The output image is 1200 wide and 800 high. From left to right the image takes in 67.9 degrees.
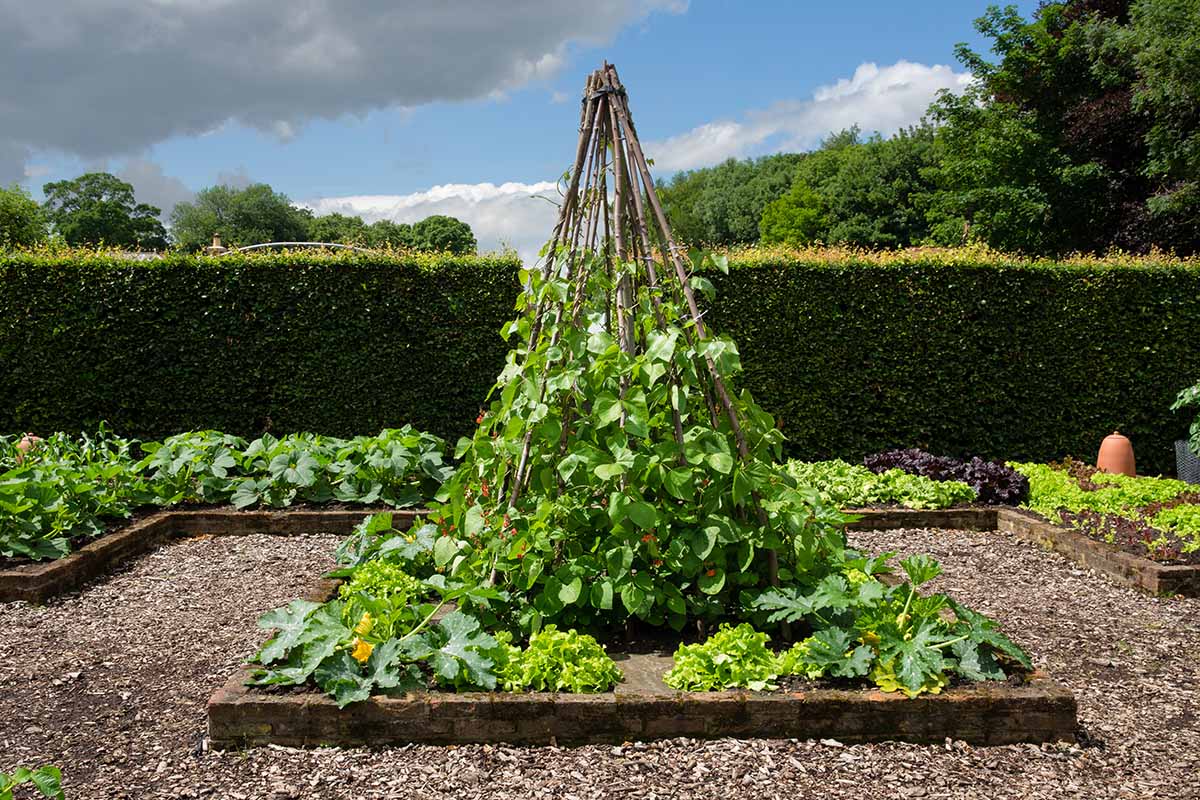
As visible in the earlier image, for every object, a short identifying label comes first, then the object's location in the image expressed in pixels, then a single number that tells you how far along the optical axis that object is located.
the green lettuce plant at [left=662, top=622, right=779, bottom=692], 2.94
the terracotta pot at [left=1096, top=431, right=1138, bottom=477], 8.36
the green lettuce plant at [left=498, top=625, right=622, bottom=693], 2.92
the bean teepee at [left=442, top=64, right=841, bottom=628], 3.19
